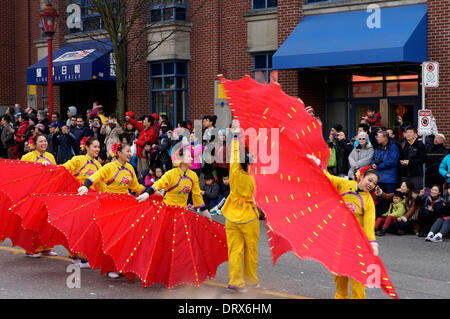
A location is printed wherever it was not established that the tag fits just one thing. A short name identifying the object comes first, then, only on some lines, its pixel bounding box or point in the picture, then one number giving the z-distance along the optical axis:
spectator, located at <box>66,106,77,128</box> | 21.56
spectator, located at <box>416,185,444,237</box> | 11.71
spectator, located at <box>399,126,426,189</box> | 12.64
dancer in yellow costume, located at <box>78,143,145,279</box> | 9.03
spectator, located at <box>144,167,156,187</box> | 15.50
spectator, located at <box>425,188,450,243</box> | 11.50
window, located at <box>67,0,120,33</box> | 23.73
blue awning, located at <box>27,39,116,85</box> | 22.31
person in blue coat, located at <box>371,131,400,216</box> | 12.88
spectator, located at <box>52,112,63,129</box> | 19.63
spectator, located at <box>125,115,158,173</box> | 16.39
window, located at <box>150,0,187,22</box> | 21.09
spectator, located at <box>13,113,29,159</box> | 20.53
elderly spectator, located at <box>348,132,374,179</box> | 13.18
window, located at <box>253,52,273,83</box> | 19.48
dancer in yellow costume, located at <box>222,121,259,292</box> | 7.79
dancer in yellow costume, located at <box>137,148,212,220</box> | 8.74
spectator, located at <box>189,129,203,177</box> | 15.05
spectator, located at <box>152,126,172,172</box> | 15.64
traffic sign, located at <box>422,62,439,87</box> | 13.35
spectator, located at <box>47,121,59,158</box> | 18.67
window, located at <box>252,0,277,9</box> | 19.39
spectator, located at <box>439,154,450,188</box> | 12.14
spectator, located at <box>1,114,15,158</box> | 20.83
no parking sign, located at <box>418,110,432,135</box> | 13.19
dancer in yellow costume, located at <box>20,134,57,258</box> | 10.25
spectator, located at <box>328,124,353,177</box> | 13.83
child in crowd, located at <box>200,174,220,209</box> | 14.87
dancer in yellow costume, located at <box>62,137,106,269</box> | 9.86
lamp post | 19.34
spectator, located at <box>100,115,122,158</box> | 17.31
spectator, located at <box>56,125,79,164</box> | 18.27
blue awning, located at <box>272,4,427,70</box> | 15.50
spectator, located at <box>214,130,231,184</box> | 14.45
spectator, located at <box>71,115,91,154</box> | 18.17
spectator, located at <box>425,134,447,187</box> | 12.50
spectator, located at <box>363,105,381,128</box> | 15.24
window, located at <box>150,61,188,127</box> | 21.44
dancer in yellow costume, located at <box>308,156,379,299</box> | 6.91
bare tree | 19.14
